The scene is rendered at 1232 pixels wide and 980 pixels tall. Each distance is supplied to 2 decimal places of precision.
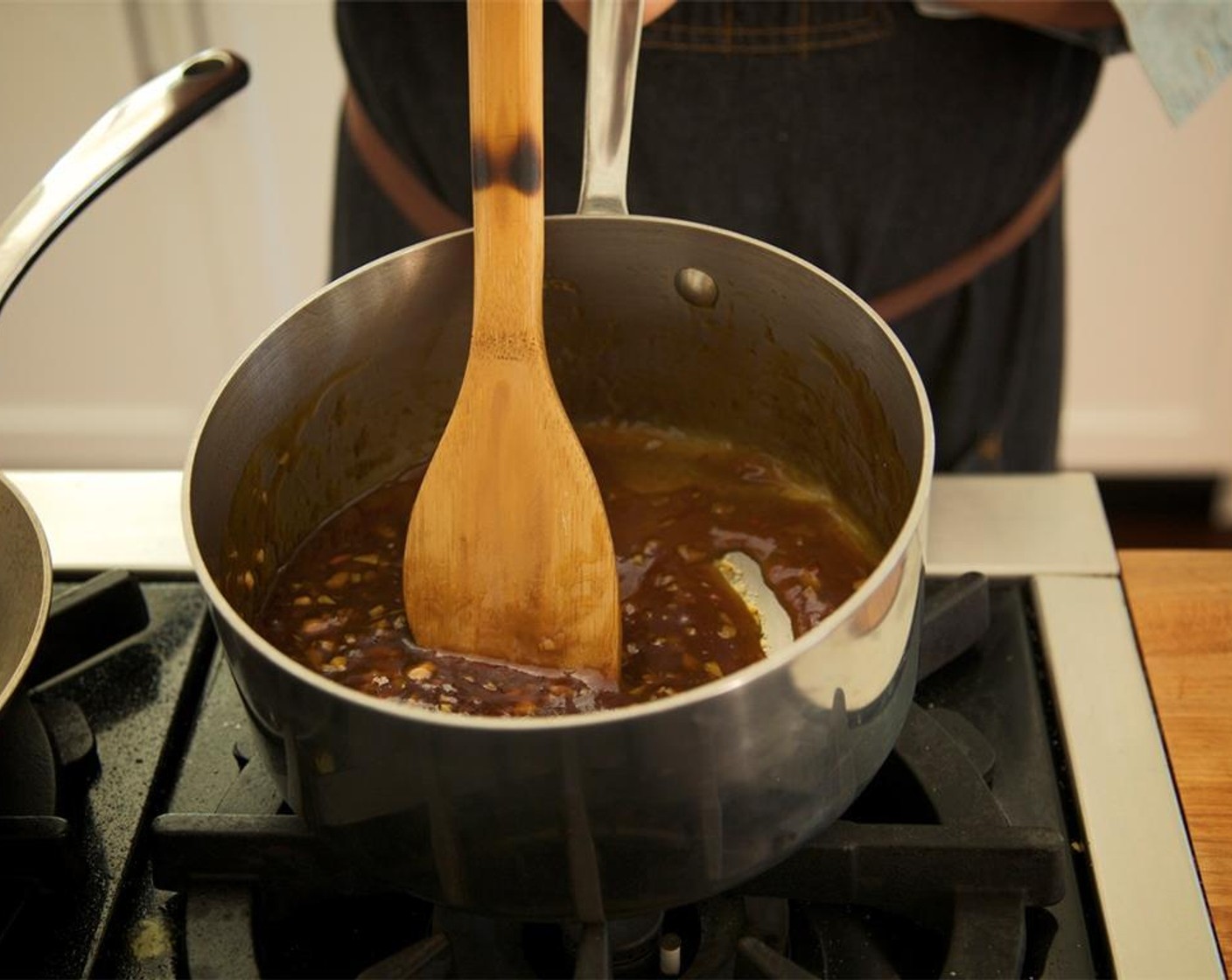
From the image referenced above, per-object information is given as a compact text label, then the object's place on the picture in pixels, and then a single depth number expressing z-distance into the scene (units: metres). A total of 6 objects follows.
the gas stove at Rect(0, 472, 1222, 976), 0.54
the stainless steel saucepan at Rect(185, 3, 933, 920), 0.44
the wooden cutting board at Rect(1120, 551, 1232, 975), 0.57
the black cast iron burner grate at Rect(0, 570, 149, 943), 0.55
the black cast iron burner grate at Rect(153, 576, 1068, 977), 0.53
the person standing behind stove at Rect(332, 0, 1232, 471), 0.92
